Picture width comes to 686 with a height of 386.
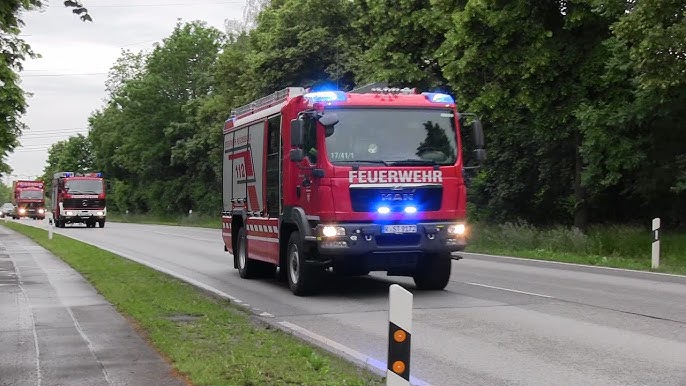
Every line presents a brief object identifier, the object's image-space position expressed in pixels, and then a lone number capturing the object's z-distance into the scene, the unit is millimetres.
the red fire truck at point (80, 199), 47969
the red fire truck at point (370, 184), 11828
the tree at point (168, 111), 68812
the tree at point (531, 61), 23375
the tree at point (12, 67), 8634
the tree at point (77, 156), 123250
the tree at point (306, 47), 41531
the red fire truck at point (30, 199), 83188
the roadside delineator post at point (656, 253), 16891
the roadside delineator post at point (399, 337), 4516
